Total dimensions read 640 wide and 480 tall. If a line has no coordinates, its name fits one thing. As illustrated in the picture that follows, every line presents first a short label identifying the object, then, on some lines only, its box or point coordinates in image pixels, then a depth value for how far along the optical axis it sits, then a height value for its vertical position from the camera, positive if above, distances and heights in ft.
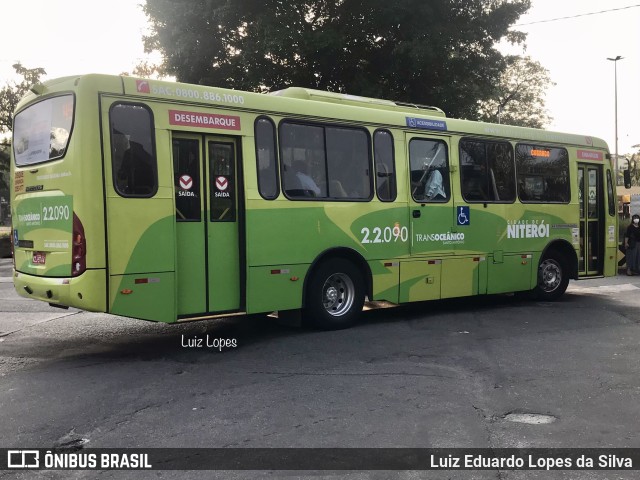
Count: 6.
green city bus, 24.29 +1.20
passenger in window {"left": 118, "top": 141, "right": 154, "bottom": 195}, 24.67 +2.31
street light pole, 164.14 +32.58
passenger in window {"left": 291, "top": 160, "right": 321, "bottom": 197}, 29.95 +2.26
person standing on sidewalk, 61.72 -2.75
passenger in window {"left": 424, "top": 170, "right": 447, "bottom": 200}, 35.12 +1.93
